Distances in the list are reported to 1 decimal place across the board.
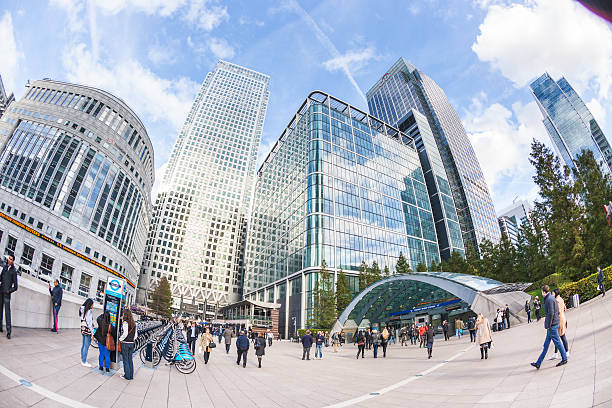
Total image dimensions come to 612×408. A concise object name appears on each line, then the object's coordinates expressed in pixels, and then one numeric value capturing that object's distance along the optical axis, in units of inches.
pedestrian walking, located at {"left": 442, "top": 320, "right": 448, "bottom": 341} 1027.9
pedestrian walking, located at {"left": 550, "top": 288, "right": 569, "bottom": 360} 302.7
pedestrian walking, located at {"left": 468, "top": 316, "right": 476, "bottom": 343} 817.2
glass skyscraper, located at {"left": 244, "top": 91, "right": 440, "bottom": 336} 2159.2
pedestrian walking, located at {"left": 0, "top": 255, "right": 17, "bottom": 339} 352.5
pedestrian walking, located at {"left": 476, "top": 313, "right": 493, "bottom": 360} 468.1
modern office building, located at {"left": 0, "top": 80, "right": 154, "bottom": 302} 1673.2
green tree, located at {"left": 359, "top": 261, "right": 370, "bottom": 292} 2003.0
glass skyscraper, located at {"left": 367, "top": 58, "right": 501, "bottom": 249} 4205.2
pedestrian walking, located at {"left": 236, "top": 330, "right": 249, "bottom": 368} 588.4
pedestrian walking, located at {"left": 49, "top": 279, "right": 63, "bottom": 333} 513.7
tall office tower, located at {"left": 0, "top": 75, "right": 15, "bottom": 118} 3344.7
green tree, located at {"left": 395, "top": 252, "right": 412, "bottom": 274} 2143.2
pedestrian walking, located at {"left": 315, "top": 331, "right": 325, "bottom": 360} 802.8
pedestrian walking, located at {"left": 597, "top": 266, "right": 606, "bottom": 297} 699.4
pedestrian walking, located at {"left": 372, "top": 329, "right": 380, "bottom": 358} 777.3
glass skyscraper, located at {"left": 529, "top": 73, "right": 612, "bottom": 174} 6314.0
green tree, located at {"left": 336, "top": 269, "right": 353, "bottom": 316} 1831.9
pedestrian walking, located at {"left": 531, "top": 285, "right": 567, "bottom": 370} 293.7
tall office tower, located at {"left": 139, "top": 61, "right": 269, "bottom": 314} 4478.3
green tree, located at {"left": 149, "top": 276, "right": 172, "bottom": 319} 3441.7
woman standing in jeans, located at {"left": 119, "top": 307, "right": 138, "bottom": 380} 335.9
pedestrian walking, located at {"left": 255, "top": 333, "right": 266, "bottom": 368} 584.9
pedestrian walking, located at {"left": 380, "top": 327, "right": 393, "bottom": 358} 781.1
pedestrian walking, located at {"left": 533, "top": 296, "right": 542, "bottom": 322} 830.5
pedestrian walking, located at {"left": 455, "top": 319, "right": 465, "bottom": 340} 987.1
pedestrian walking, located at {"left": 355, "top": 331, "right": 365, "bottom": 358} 799.1
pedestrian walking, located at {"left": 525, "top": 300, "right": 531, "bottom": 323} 875.4
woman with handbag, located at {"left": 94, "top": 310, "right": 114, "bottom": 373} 344.5
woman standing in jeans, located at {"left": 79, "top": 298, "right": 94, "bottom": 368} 354.6
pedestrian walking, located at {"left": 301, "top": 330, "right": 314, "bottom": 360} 759.7
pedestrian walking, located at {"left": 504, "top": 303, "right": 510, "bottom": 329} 855.3
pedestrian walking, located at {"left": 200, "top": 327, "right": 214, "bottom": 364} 583.3
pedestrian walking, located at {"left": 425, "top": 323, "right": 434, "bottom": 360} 629.6
